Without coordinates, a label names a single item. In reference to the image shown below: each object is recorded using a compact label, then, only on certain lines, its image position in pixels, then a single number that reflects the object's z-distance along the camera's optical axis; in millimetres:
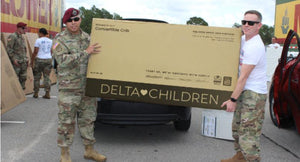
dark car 4227
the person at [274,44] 14133
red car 4359
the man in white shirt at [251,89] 3145
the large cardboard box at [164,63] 3285
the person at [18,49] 7750
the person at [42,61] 8227
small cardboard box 4820
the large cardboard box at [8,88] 5324
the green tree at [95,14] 56956
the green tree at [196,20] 84750
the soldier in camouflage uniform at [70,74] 3543
